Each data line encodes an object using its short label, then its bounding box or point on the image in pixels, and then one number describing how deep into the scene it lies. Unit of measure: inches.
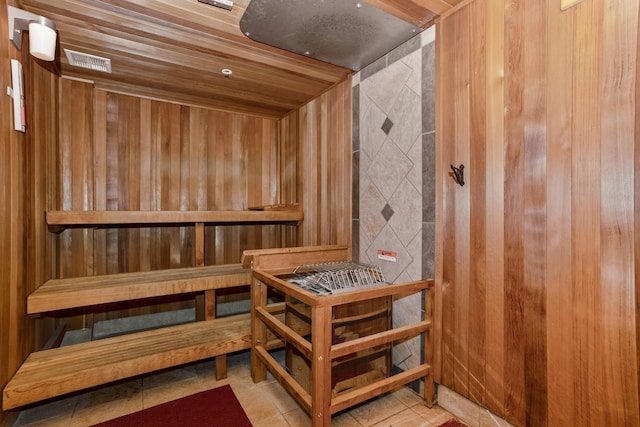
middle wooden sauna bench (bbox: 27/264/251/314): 66.3
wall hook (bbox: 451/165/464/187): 60.1
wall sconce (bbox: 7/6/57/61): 54.6
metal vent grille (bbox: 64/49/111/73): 79.6
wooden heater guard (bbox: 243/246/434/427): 52.5
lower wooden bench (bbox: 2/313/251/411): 57.3
